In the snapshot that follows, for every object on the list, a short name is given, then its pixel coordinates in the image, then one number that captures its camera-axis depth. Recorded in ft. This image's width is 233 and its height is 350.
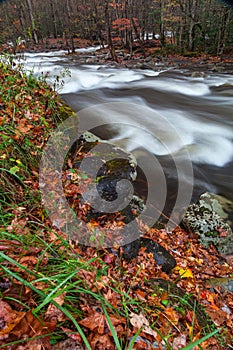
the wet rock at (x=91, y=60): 56.08
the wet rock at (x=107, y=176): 10.63
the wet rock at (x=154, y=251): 9.75
